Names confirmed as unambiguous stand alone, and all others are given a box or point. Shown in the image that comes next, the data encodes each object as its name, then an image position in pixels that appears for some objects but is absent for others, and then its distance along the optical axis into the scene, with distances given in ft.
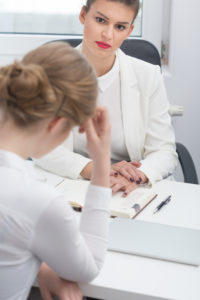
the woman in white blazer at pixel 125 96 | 6.19
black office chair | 7.19
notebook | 5.08
